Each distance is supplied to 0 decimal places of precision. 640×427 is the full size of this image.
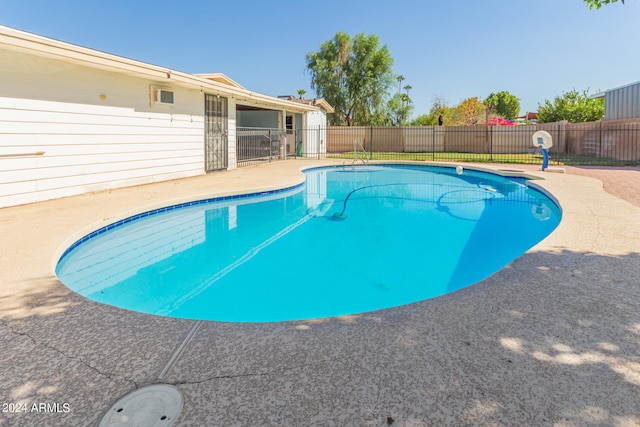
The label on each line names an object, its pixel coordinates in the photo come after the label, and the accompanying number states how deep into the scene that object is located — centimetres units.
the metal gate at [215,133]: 1145
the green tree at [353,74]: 2777
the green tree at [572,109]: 2485
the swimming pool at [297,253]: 392
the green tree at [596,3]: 450
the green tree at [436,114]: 3249
